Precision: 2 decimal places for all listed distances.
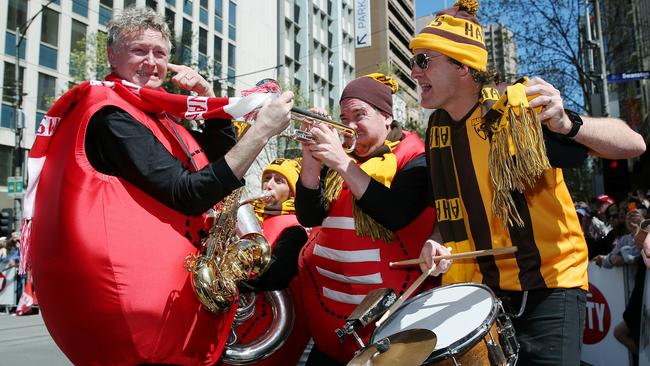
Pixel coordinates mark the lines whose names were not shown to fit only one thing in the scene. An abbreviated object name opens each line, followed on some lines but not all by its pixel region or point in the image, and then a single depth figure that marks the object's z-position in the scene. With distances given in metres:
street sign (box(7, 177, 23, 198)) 18.54
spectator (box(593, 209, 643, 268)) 5.72
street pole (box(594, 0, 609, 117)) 17.14
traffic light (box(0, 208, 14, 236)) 18.36
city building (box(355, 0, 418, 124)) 42.22
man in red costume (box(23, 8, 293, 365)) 2.17
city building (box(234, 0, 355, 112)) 35.81
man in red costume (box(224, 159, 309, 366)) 3.66
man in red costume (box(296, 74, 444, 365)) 2.91
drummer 2.18
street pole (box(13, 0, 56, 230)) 19.54
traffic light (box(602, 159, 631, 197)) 14.13
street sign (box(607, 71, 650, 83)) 13.04
